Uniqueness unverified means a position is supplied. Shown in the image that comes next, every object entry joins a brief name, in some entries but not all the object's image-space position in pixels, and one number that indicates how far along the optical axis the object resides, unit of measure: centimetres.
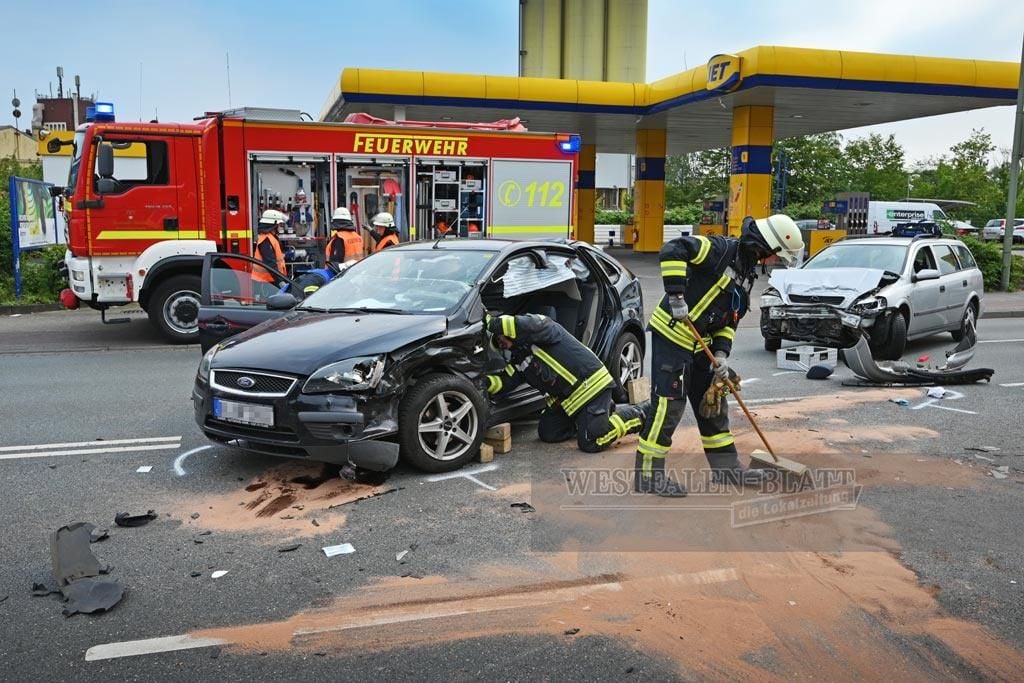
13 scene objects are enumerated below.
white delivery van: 4144
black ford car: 522
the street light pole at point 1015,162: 1900
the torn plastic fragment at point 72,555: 409
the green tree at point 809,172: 5762
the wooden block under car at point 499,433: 621
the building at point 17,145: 6253
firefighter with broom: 525
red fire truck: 1155
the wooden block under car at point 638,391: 755
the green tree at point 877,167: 6000
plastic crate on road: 984
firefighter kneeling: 609
